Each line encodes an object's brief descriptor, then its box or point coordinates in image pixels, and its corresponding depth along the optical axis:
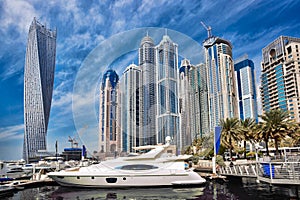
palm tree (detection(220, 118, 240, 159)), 39.25
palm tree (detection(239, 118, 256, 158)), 38.91
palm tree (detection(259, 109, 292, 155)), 32.41
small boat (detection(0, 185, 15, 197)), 20.86
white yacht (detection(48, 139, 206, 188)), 22.28
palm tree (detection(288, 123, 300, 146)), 33.03
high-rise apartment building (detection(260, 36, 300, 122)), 106.00
